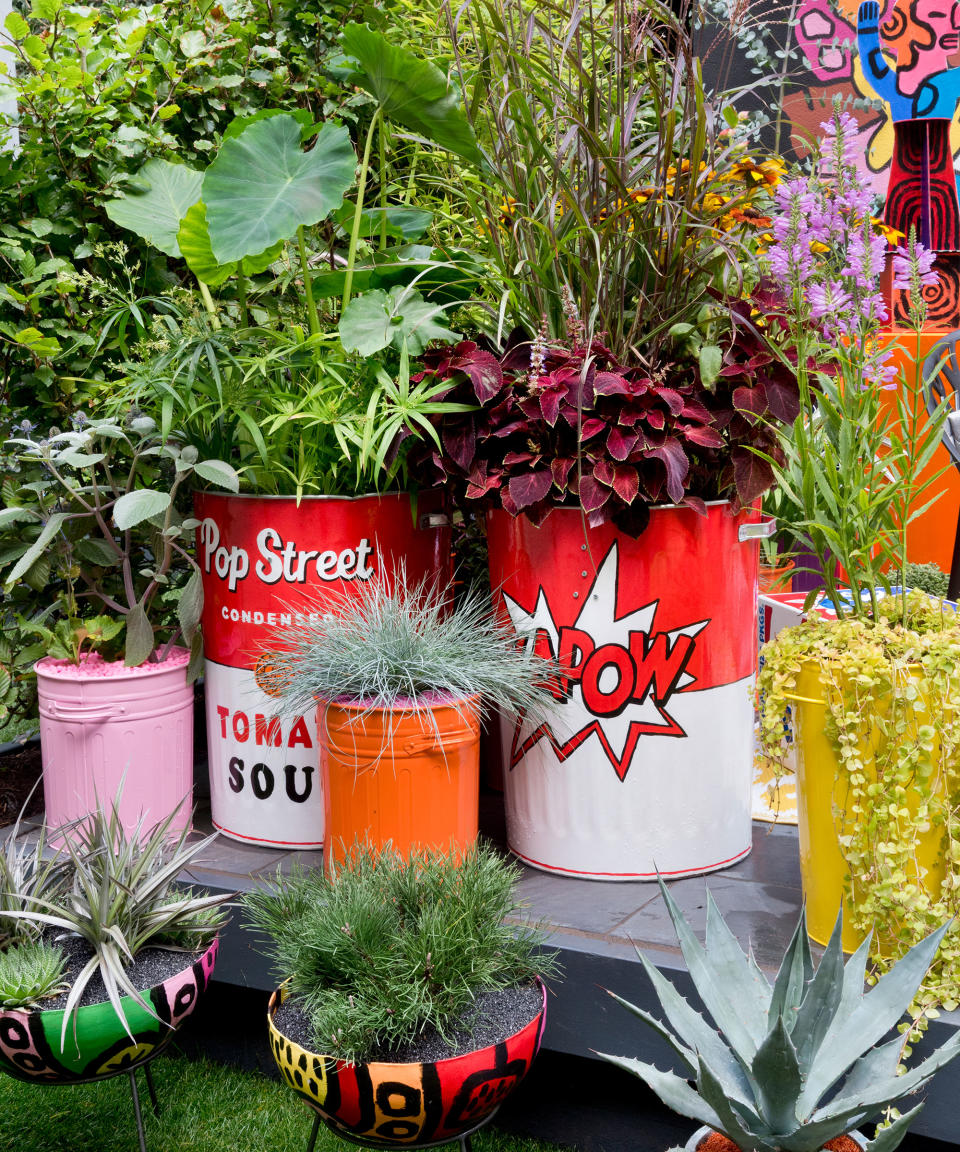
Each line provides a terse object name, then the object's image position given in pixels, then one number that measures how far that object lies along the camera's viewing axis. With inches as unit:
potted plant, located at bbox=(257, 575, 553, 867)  85.0
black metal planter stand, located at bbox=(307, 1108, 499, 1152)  66.7
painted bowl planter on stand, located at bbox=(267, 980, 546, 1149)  64.4
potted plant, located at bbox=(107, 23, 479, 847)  98.3
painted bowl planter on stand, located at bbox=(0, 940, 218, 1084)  71.4
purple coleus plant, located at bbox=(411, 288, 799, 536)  88.4
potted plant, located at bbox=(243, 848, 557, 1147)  64.9
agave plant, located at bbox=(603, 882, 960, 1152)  55.7
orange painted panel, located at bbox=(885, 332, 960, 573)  153.9
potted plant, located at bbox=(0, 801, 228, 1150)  72.1
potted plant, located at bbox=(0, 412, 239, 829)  104.2
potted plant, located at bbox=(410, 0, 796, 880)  89.4
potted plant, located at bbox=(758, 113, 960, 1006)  73.7
